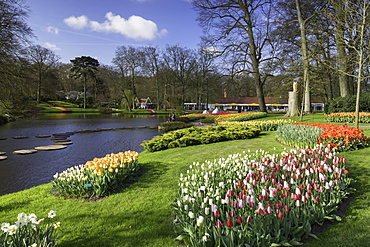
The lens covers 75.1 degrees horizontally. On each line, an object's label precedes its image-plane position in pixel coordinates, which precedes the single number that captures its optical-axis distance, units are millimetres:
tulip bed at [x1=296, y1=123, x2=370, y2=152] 6391
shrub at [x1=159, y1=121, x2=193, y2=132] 17719
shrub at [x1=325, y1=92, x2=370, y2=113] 14961
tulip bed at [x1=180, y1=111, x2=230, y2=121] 29250
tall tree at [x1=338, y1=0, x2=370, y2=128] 7973
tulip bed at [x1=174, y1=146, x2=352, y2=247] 2535
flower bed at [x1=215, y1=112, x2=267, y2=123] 18875
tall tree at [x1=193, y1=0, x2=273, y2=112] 23672
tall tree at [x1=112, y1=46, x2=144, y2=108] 46688
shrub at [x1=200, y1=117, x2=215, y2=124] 24372
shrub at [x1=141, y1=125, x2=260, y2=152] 9969
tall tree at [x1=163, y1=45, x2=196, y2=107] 49406
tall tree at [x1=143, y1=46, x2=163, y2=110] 48750
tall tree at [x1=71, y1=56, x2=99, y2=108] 55312
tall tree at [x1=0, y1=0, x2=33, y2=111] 11844
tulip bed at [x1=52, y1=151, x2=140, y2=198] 4539
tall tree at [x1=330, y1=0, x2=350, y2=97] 9164
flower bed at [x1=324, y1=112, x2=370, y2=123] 12773
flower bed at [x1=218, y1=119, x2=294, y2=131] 12898
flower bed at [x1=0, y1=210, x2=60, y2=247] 2404
